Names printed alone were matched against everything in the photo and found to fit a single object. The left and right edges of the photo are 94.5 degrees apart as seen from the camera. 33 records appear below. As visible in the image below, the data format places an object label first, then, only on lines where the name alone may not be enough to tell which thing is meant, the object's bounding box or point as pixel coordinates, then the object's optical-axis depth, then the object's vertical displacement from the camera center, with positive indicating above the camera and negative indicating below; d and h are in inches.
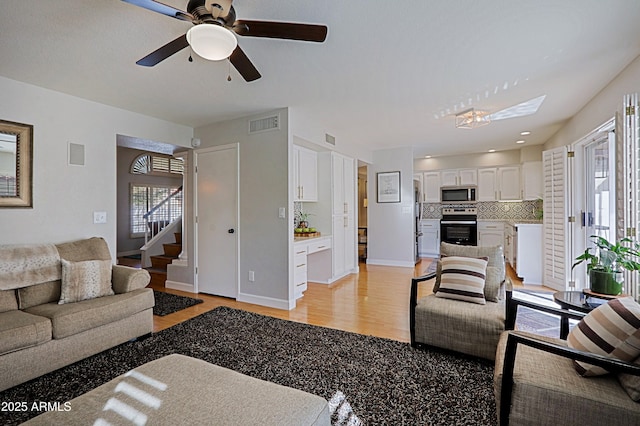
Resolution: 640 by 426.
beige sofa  81.0 -30.7
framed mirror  108.6 +19.1
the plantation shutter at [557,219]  165.6 -3.9
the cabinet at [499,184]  264.4 +26.4
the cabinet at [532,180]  240.1 +26.6
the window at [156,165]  301.9 +52.6
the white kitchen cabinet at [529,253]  194.1 -26.7
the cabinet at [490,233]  274.1 -19.1
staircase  226.6 -35.7
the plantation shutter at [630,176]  97.4 +12.2
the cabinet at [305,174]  177.8 +25.0
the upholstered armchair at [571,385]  48.8 -31.0
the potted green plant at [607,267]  84.2 -16.3
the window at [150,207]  299.9 +7.4
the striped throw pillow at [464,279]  100.2 -23.3
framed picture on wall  250.8 +22.6
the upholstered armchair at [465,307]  89.3 -30.8
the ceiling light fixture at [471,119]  151.3 +49.7
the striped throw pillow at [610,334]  51.6 -22.5
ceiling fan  60.5 +40.9
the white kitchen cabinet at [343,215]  201.3 -1.2
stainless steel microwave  279.9 +18.0
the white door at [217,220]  164.1 -3.8
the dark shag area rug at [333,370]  70.3 -46.9
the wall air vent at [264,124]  148.6 +46.1
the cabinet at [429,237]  300.4 -25.2
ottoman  43.9 -30.5
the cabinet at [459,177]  280.1 +34.4
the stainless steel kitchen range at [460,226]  278.2 -12.6
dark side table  77.7 -24.8
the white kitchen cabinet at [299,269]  154.3 -29.9
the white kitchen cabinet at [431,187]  296.4 +26.0
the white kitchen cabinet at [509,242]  228.7 -24.7
